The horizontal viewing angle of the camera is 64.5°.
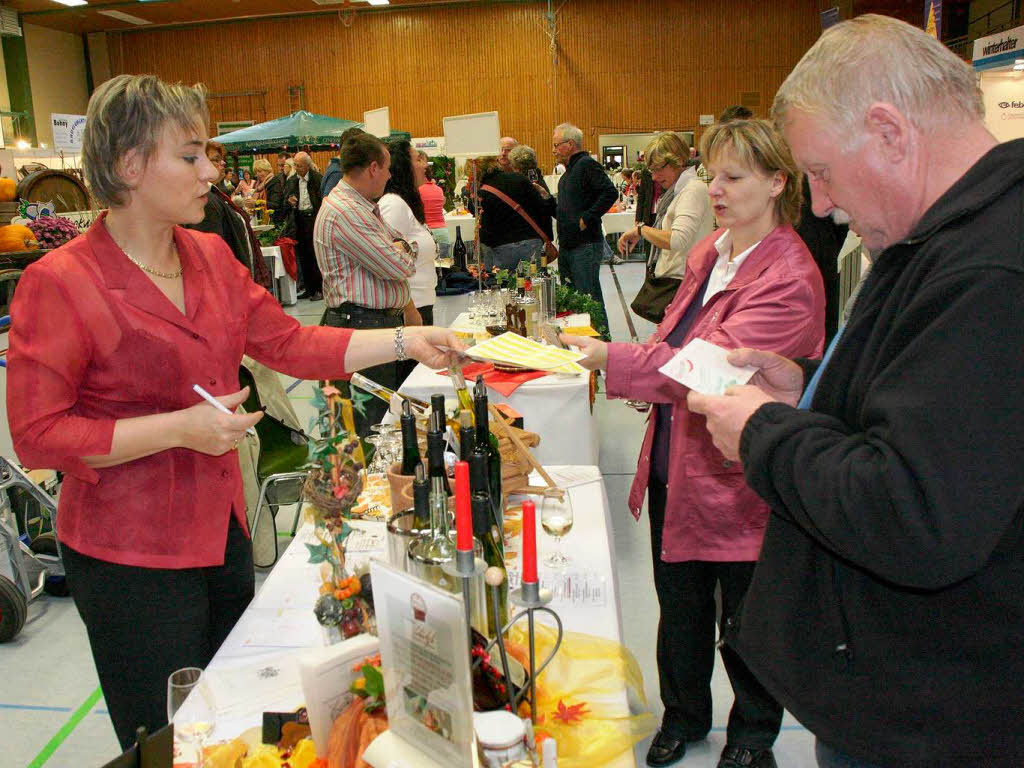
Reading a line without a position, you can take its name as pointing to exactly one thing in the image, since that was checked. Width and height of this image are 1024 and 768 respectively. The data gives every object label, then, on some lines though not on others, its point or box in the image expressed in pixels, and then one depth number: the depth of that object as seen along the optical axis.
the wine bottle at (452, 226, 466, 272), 11.49
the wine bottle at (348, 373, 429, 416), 2.19
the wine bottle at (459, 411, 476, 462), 1.59
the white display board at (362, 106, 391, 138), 9.15
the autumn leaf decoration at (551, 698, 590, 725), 1.24
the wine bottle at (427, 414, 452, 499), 1.44
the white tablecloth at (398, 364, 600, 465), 3.26
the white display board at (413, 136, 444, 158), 15.24
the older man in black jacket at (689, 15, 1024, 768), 0.87
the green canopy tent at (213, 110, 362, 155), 11.57
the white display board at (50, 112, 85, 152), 9.23
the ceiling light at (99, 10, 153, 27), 18.39
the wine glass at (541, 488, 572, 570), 1.79
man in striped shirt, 4.03
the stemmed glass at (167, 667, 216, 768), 1.29
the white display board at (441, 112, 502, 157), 8.14
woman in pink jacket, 2.02
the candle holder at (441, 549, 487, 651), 0.99
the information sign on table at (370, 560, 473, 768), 0.91
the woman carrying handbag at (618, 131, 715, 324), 4.88
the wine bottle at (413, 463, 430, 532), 1.22
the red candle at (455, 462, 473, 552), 1.00
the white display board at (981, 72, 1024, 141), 7.00
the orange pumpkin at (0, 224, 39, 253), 4.17
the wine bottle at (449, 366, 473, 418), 2.01
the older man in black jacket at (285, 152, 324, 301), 10.66
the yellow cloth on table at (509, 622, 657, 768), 1.20
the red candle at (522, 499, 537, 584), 1.02
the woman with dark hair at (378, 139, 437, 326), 5.14
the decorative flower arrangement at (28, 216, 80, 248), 4.69
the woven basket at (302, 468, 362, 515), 1.41
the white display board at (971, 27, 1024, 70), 7.19
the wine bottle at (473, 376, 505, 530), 1.74
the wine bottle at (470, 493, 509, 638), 1.17
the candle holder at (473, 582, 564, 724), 1.06
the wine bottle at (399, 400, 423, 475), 1.73
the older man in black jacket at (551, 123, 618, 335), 6.61
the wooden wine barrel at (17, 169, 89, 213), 5.97
